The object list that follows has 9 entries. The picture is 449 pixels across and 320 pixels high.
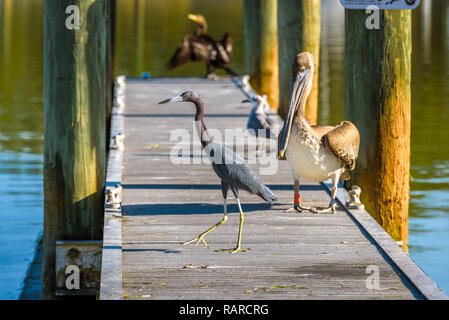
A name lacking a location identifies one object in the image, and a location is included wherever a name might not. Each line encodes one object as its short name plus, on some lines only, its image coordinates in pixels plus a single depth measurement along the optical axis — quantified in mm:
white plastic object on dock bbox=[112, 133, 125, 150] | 20094
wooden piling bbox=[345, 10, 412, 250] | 16047
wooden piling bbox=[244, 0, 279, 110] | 33906
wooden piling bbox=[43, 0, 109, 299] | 14625
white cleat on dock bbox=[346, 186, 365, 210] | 15242
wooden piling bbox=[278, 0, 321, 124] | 25016
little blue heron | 13023
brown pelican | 14430
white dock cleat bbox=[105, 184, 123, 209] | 15117
